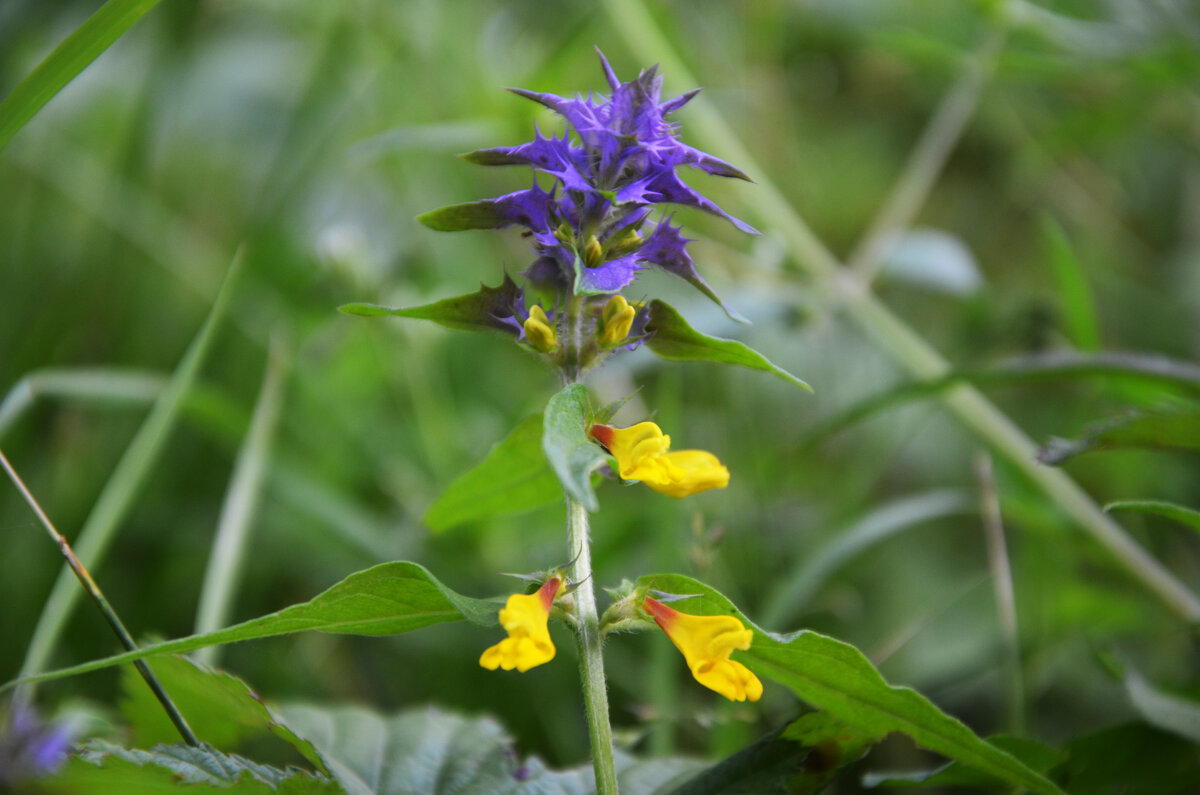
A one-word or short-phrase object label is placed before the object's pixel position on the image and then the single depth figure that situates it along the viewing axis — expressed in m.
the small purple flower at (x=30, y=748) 0.68
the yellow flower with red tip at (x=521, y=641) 0.66
